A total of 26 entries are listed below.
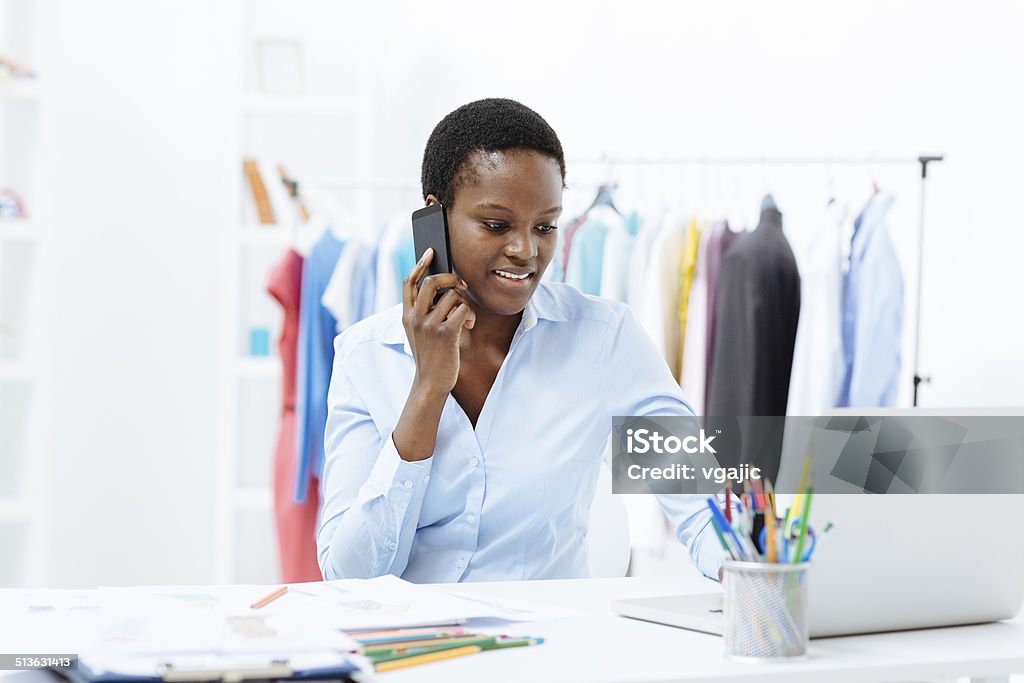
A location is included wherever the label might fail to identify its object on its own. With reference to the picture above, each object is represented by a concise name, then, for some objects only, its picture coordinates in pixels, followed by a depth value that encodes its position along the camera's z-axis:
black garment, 5.92
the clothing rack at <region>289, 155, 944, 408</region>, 6.03
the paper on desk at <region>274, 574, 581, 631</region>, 3.18
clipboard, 2.93
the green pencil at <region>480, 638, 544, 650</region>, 3.11
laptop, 3.16
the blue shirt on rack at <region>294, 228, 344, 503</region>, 6.67
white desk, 3.02
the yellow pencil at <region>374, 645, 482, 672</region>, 3.02
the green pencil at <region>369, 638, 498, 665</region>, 3.04
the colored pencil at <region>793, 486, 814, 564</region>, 3.07
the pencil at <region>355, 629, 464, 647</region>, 3.08
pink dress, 6.82
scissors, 3.07
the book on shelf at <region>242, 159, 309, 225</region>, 7.60
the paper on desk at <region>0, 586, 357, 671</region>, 3.00
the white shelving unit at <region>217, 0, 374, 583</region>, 7.31
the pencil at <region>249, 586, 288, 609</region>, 3.22
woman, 3.66
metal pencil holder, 3.06
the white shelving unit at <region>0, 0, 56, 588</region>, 6.95
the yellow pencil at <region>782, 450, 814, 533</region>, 3.13
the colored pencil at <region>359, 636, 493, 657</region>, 3.05
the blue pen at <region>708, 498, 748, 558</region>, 3.07
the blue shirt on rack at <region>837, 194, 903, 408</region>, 5.97
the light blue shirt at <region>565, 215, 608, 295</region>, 6.42
